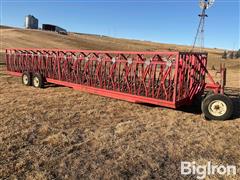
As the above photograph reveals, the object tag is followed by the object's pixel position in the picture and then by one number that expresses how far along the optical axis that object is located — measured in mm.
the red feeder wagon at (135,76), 5547
